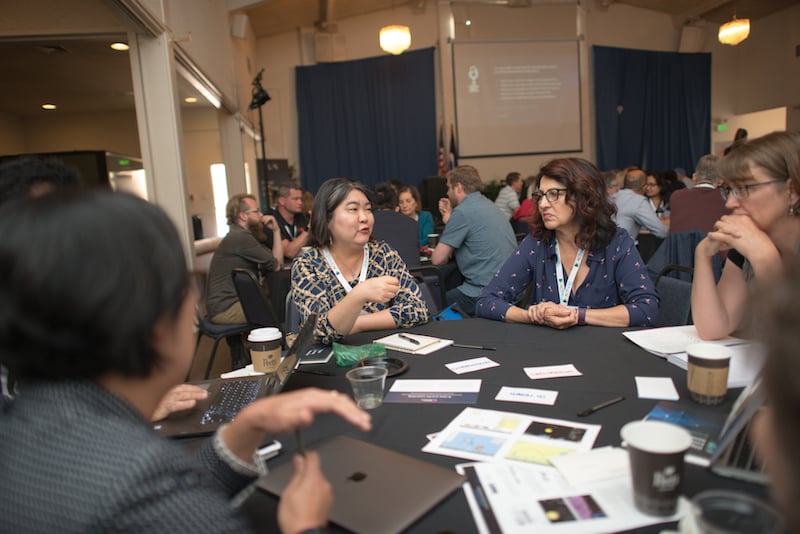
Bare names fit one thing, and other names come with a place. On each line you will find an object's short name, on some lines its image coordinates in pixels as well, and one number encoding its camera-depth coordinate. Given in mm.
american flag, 10117
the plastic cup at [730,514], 668
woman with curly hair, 2283
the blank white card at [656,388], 1342
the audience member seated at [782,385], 532
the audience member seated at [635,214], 5238
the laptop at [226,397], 1310
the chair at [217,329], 3834
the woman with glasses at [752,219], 1742
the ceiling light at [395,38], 8227
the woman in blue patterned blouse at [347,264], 2199
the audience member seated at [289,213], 5609
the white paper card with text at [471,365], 1616
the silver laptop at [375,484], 887
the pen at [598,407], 1252
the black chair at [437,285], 3492
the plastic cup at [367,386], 1370
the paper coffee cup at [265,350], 1733
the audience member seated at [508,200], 7809
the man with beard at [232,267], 3967
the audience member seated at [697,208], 4602
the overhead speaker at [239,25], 7633
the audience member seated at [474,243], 4023
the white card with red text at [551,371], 1524
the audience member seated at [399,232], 4359
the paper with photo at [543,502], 854
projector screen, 9992
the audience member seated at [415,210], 6027
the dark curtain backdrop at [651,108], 10469
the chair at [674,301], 2238
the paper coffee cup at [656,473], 846
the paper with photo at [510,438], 1085
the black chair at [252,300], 3553
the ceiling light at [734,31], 8891
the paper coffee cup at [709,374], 1266
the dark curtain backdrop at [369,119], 10070
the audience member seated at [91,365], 658
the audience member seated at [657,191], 7254
